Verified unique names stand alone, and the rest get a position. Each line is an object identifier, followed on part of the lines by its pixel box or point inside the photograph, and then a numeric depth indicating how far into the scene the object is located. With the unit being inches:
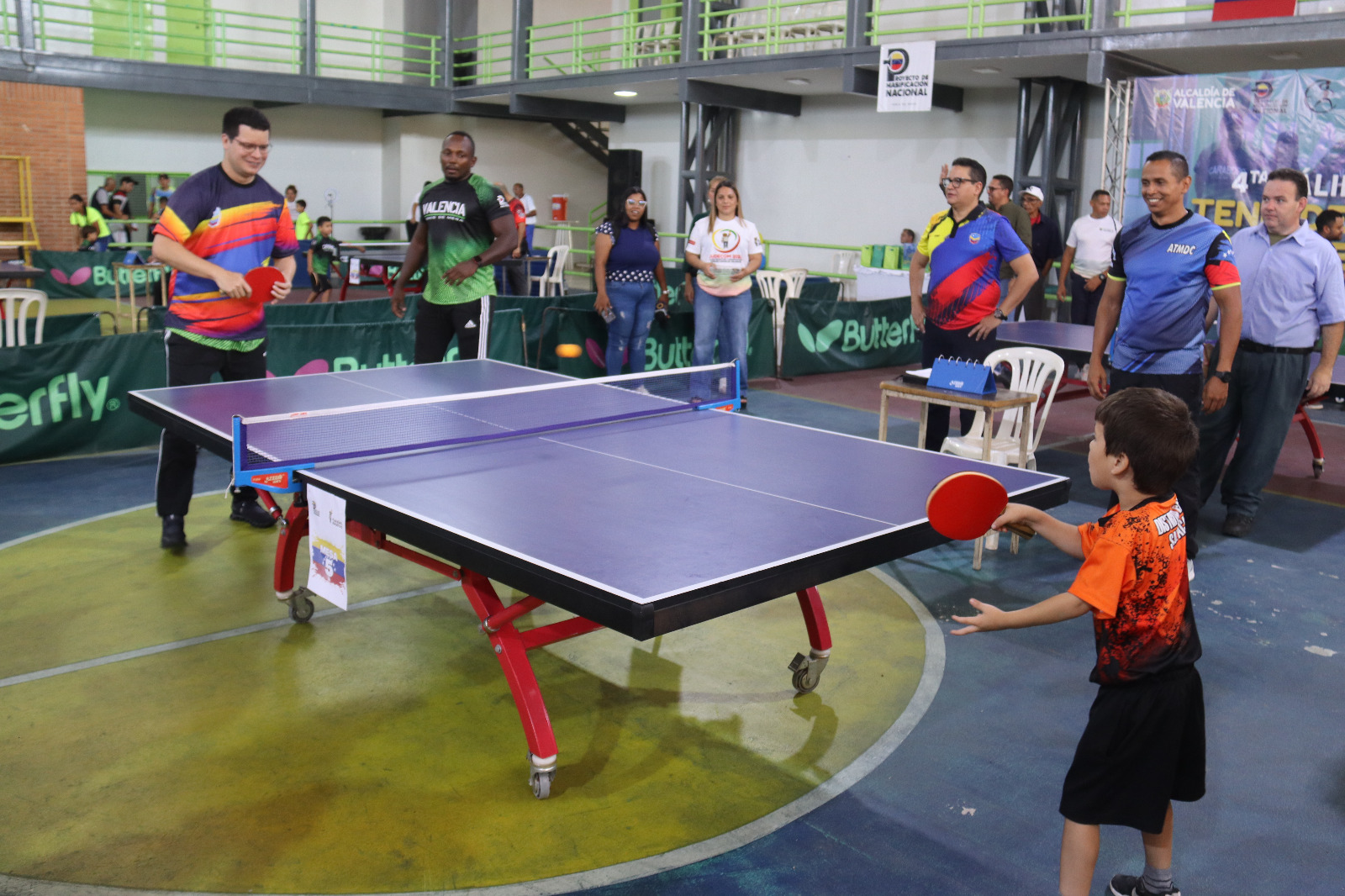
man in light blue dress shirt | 212.2
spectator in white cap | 465.7
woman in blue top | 326.3
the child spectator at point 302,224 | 742.5
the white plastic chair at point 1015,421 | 216.1
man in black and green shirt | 231.8
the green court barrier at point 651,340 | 359.6
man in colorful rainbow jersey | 177.3
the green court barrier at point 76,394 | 249.9
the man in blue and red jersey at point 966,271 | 212.5
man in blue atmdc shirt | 178.4
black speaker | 759.7
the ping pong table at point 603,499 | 93.4
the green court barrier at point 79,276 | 605.6
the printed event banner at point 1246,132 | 403.9
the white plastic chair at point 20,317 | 284.4
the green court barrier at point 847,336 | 422.9
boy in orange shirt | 85.7
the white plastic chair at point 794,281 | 447.8
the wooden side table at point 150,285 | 439.7
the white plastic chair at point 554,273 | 600.7
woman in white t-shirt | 319.9
